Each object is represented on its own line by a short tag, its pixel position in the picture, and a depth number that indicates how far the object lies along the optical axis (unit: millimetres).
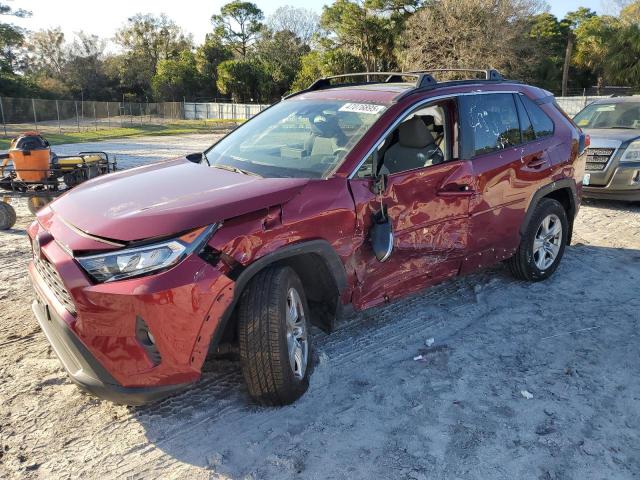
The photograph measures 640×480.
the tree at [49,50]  66375
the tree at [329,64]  47781
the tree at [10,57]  39500
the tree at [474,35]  37594
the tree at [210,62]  62344
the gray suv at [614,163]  8180
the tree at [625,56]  42938
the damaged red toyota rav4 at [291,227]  2637
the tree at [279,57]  58000
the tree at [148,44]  68188
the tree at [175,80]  60188
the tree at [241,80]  56094
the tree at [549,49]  45688
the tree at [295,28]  71144
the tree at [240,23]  73500
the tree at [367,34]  47438
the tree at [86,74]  64938
